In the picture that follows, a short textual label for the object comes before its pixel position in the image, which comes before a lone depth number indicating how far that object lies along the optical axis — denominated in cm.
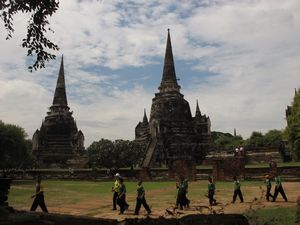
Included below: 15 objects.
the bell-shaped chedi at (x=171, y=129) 4712
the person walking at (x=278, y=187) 1605
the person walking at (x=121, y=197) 1385
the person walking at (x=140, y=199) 1358
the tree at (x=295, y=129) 3966
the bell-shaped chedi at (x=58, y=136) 5944
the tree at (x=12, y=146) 3778
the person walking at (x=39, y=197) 1272
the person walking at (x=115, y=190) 1444
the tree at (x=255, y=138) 7878
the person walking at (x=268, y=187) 1669
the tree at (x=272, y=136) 7654
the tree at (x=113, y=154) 4272
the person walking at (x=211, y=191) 1575
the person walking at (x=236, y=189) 1645
